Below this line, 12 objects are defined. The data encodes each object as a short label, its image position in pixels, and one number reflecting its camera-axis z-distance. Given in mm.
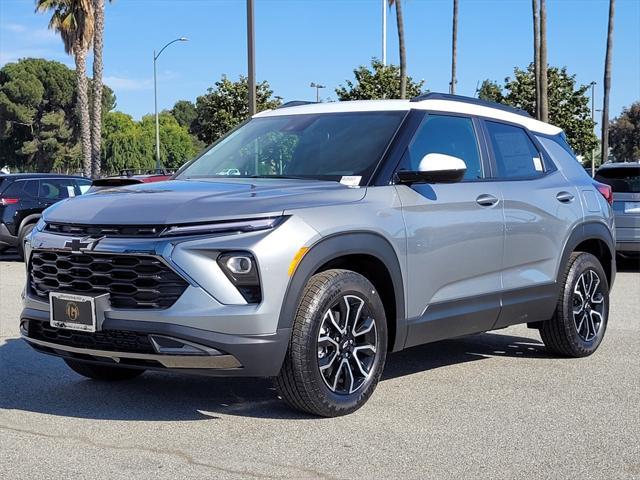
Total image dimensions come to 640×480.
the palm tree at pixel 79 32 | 35906
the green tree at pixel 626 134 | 84500
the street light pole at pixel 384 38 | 51931
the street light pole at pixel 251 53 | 16292
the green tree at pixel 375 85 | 40719
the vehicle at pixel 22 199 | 16531
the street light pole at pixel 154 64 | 43688
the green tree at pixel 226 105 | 38275
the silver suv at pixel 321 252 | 4602
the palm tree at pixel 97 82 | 32312
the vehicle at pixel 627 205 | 13711
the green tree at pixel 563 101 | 47562
